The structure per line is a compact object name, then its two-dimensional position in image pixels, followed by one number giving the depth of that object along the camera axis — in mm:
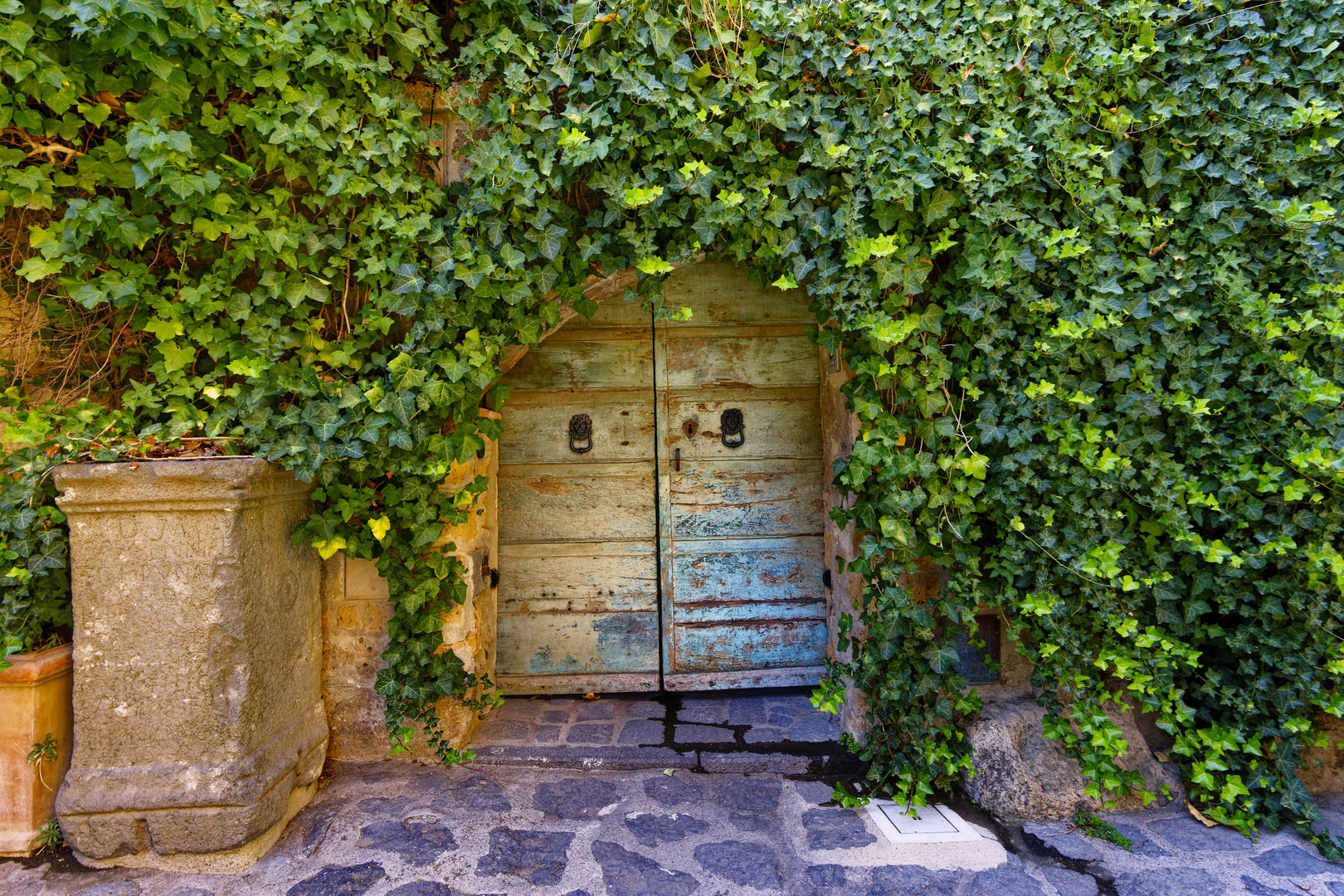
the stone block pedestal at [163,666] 1952
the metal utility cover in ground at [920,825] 2066
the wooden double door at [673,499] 3102
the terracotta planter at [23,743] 1969
